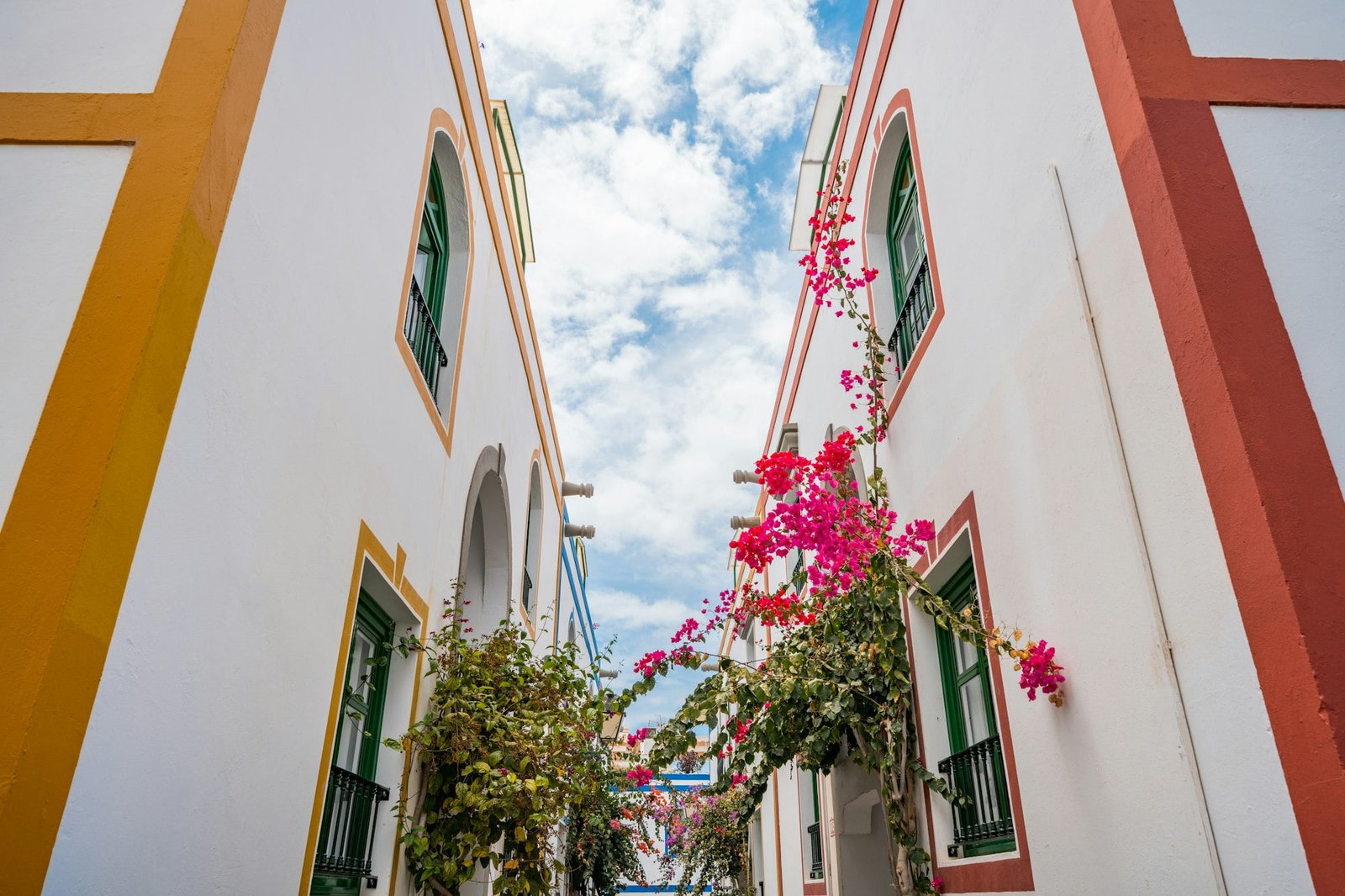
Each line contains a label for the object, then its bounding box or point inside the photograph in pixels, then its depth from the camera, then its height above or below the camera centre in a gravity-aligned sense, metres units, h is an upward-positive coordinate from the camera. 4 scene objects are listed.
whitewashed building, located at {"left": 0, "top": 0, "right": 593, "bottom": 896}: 2.32 +1.38
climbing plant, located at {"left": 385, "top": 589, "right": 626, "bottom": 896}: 5.16 +0.70
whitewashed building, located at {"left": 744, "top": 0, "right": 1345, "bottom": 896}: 2.44 +1.44
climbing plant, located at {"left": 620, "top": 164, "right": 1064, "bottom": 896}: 4.81 +1.28
